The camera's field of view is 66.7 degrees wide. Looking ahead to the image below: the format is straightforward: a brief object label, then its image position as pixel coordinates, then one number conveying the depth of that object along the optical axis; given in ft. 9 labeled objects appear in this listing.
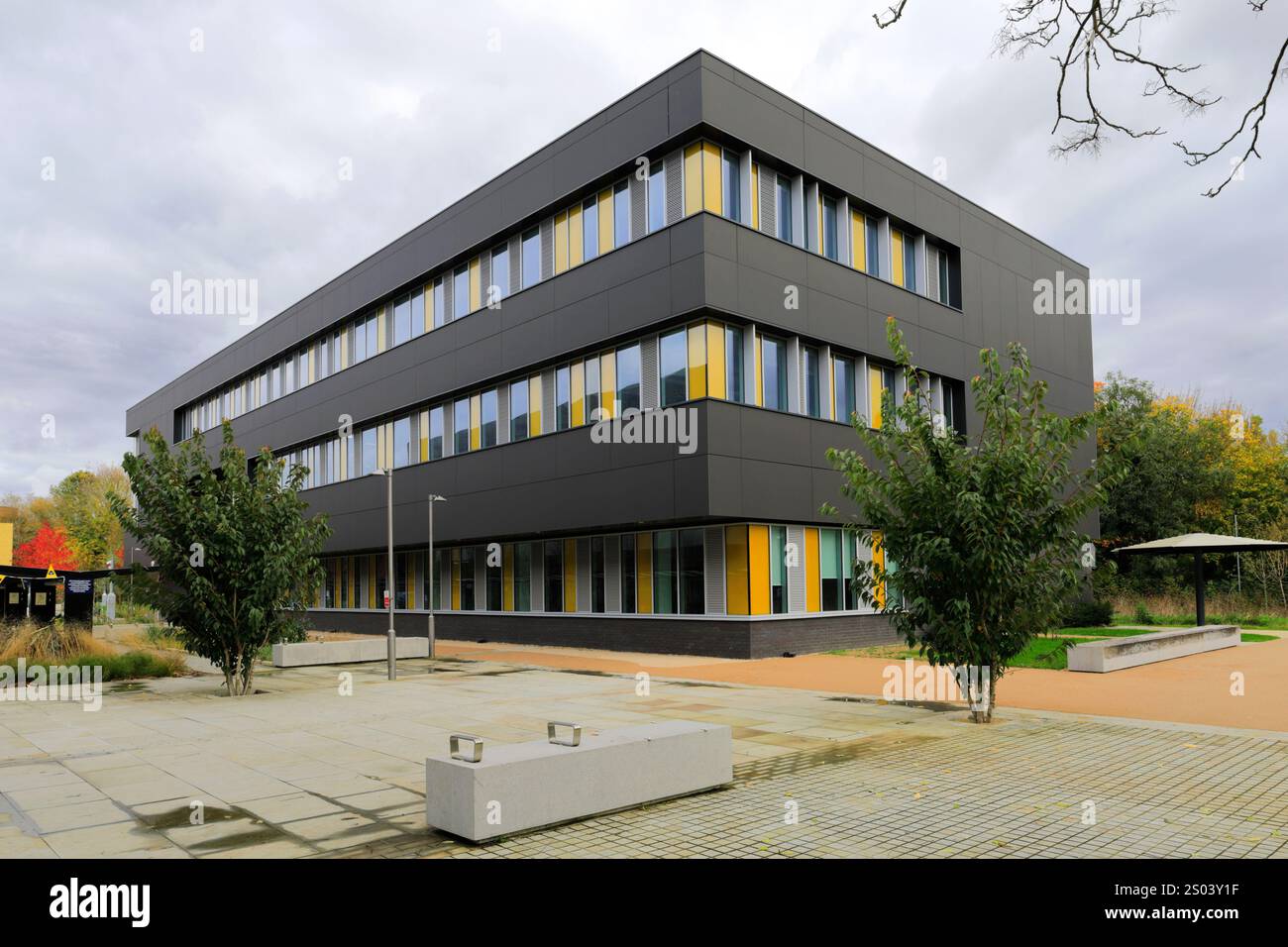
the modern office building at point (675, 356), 84.48
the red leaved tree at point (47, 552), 265.79
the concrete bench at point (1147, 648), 66.39
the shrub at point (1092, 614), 112.47
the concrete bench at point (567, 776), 24.82
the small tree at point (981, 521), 42.80
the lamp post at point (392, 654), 70.90
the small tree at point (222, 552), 58.80
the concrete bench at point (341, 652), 84.58
